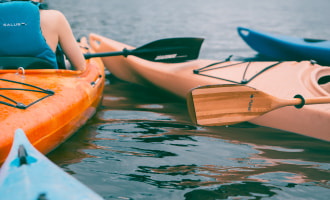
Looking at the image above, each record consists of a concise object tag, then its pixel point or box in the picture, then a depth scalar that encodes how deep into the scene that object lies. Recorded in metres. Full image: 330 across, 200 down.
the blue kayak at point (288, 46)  4.73
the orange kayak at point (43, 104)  2.09
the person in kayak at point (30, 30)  2.60
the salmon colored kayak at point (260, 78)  2.86
